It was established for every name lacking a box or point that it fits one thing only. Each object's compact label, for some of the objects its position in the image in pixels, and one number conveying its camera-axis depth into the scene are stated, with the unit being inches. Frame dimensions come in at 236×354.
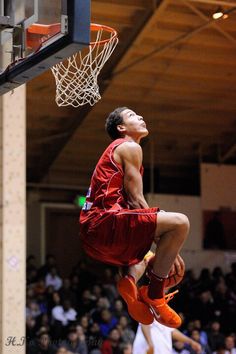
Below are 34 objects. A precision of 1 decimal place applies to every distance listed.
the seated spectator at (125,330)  703.7
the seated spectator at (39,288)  767.8
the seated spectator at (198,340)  715.1
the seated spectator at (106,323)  724.0
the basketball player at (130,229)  287.7
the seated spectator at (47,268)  839.1
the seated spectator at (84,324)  699.7
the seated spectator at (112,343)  677.5
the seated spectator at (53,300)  748.6
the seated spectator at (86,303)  776.9
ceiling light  695.1
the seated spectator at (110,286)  828.6
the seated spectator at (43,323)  681.3
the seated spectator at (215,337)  732.7
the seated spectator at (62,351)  604.4
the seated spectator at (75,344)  653.9
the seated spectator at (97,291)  807.6
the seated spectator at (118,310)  771.1
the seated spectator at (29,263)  842.8
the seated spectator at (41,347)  631.2
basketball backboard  256.4
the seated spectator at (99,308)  744.3
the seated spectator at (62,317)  699.4
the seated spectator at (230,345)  721.6
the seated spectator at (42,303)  735.1
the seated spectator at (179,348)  691.4
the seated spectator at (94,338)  681.6
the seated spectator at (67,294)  775.1
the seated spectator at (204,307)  812.0
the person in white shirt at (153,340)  520.1
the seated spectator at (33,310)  717.3
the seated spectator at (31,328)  677.3
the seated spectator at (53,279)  832.3
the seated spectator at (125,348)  646.5
